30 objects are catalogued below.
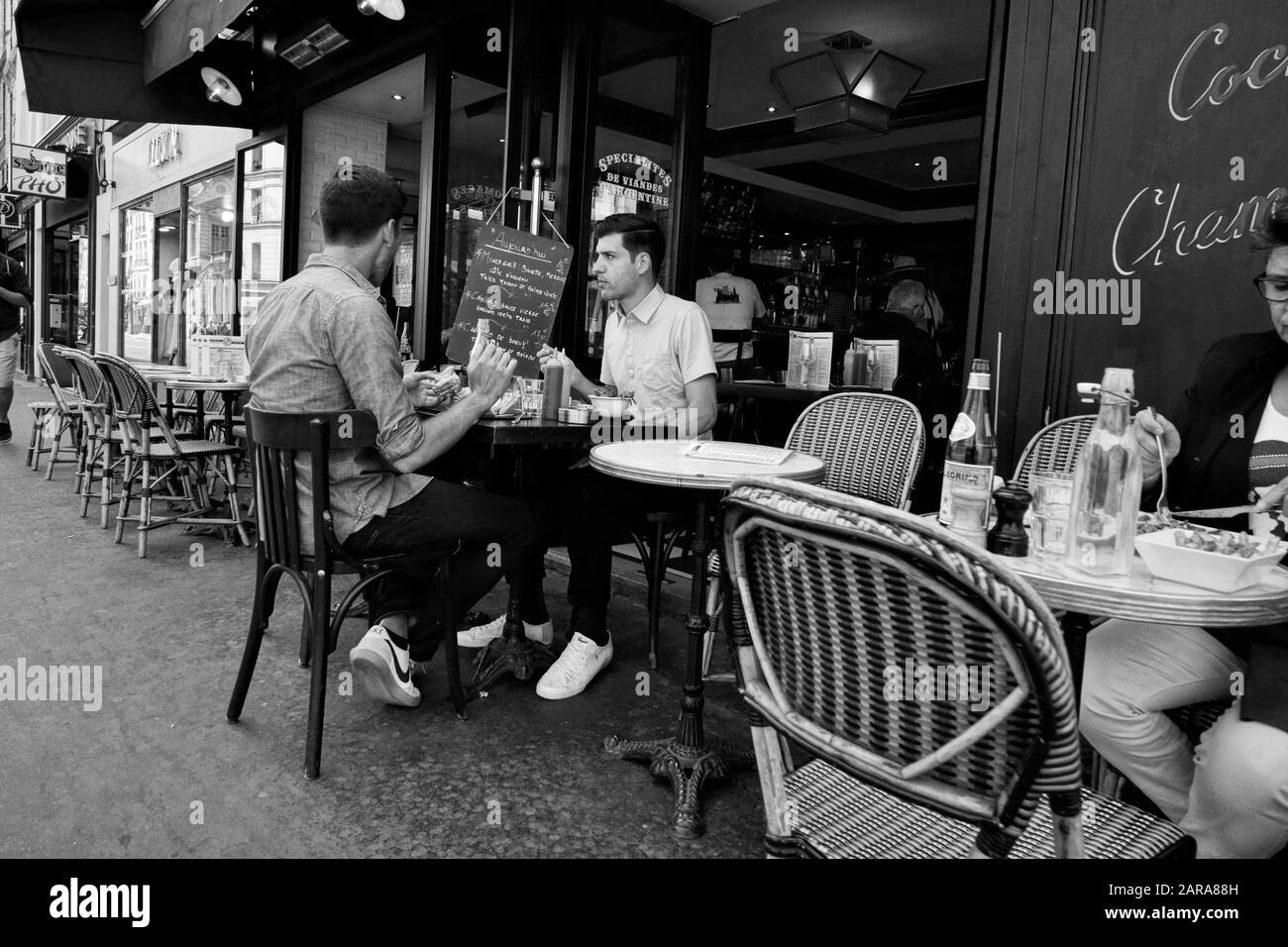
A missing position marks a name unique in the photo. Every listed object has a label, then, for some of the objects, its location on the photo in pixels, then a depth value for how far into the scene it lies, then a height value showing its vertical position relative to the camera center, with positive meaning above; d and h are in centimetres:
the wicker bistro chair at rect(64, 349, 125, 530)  509 -42
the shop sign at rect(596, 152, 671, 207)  468 +117
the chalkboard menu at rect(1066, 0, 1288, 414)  233 +68
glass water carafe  143 -13
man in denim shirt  230 -8
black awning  578 +211
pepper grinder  149 -20
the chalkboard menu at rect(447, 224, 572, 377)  348 +39
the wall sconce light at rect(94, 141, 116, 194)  1295 +302
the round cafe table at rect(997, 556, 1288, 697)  127 -27
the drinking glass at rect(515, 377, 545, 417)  304 -4
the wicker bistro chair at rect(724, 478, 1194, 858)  94 -35
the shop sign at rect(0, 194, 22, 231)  1510 +277
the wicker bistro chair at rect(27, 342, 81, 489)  658 -40
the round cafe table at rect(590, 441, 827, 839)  210 -60
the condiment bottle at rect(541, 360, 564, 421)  298 -3
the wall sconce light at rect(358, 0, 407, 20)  443 +193
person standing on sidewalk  798 +43
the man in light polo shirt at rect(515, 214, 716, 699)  286 +1
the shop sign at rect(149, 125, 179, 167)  1021 +268
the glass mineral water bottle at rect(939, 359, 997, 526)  158 -7
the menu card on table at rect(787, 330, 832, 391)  463 +21
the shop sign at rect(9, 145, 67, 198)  1267 +275
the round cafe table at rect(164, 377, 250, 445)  493 -13
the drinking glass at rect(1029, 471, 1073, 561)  153 -19
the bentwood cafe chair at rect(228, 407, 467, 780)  222 -45
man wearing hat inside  501 +44
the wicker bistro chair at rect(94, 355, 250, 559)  455 -46
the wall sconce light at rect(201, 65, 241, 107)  656 +217
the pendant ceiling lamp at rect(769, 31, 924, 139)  524 +202
